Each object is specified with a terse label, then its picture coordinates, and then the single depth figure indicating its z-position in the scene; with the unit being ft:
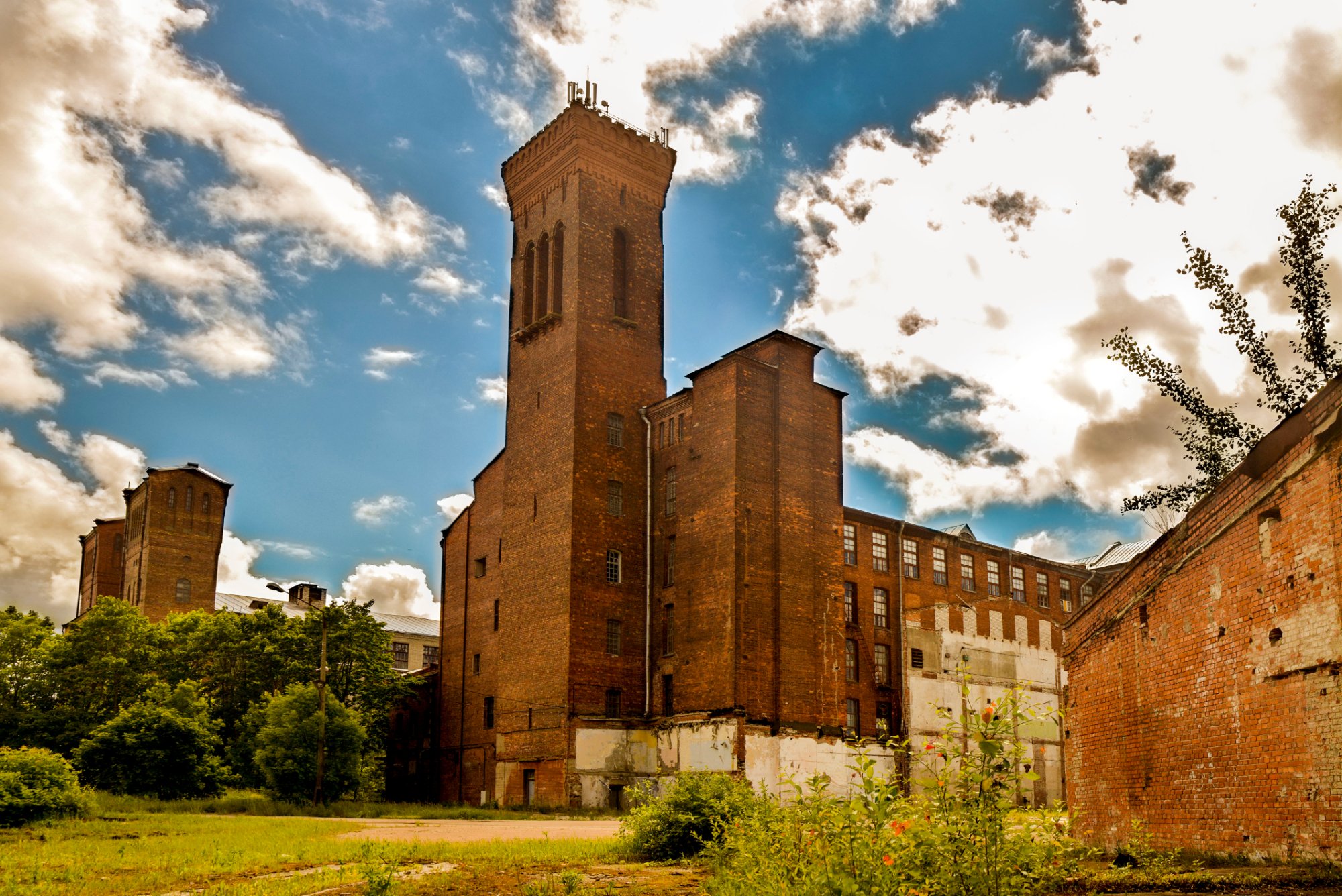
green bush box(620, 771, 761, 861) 52.75
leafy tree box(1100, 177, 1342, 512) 66.59
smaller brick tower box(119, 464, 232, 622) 223.10
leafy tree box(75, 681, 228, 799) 119.24
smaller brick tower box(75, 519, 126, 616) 251.39
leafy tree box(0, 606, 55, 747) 145.89
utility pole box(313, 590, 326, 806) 125.70
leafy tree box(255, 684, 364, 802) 126.62
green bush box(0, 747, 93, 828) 75.82
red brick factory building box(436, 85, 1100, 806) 124.77
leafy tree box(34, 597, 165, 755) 147.74
